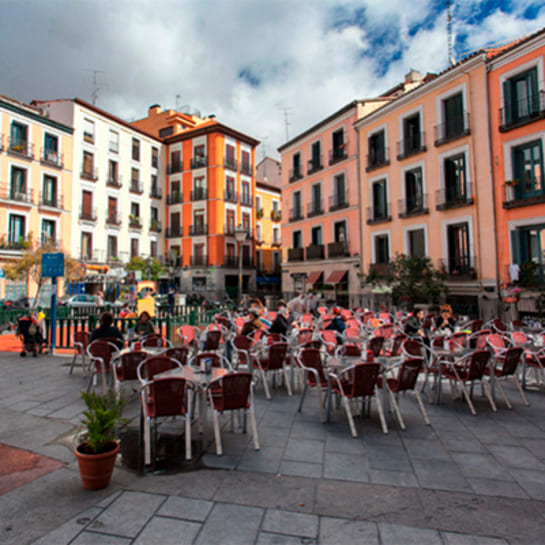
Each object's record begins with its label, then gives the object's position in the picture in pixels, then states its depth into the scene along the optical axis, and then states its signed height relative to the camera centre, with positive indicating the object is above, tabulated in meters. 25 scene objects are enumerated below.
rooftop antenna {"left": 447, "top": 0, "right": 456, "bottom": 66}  20.59 +14.01
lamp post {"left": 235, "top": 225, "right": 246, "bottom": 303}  15.88 +2.47
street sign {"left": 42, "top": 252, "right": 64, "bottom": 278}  10.40 +0.81
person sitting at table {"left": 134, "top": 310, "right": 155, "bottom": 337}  8.63 -0.75
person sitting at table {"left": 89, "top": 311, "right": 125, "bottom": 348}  7.17 -0.72
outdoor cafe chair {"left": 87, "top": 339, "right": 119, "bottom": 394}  6.55 -1.05
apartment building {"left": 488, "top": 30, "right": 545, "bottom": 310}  15.08 +5.55
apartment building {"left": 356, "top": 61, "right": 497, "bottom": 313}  17.11 +5.69
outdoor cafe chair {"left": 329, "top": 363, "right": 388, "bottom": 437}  4.80 -1.22
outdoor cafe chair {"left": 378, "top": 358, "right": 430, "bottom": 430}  5.16 -1.25
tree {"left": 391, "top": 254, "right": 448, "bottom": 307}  17.38 +0.40
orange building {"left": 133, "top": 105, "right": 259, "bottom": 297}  36.34 +9.02
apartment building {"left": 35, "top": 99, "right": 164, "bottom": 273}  30.31 +9.58
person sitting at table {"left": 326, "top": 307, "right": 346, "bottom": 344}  9.22 -0.81
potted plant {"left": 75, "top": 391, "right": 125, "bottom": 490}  3.38 -1.43
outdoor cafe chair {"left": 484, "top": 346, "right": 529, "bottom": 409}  5.93 -1.26
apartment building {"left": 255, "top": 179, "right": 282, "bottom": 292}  40.94 +6.48
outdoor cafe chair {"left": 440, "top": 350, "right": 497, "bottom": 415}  5.63 -1.25
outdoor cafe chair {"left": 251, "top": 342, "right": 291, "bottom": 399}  6.63 -1.25
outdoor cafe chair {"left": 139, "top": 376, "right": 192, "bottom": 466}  4.16 -1.26
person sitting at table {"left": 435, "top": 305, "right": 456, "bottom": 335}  9.48 -0.86
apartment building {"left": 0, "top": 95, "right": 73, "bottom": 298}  25.23 +8.17
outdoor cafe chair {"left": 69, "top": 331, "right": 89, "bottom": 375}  7.87 -1.01
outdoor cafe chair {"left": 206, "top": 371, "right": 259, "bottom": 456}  4.34 -1.24
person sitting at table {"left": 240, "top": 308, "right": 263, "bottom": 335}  8.13 -0.72
